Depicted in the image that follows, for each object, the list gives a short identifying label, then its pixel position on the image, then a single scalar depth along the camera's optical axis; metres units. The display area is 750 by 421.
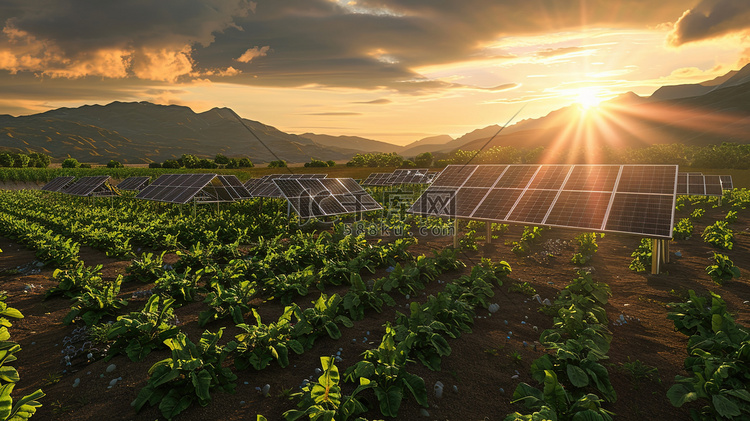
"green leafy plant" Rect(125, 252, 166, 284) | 10.27
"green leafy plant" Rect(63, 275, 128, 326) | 7.43
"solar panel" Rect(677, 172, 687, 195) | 28.57
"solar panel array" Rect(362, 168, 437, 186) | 52.22
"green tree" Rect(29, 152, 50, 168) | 81.75
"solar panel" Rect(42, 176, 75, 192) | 43.11
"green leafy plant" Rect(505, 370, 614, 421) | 3.87
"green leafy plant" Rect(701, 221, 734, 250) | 13.52
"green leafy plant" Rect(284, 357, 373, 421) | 4.00
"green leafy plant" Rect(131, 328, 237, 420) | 4.70
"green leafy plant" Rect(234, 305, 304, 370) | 5.70
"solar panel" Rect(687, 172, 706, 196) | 27.39
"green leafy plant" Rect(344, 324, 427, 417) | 4.62
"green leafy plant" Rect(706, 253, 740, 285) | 9.85
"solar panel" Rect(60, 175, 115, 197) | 33.75
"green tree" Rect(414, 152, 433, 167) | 103.59
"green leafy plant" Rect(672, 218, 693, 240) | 16.09
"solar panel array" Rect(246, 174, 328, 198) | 28.53
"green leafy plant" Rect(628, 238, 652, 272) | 11.27
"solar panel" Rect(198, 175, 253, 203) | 27.61
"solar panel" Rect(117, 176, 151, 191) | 43.50
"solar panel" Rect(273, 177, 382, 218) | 20.11
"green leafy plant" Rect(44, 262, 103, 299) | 9.12
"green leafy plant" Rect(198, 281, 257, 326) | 7.48
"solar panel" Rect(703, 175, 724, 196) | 26.61
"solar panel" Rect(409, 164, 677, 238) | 10.91
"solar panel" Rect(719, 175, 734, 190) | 32.53
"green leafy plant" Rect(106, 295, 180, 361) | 6.05
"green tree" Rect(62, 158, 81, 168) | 78.47
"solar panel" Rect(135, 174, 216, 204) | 25.00
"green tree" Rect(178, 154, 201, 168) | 91.94
